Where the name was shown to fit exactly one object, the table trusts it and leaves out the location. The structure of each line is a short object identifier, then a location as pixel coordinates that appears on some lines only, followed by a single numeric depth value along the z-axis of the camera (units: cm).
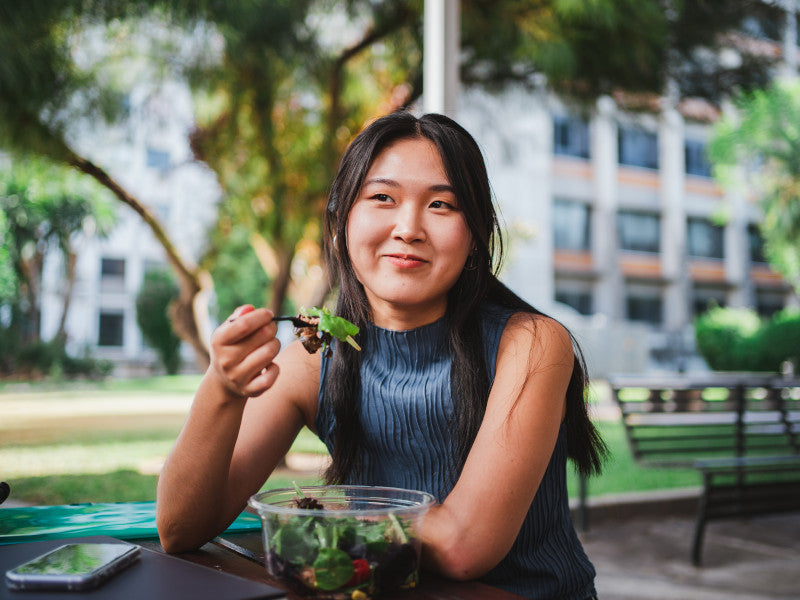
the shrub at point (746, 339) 626
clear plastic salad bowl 67
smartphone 65
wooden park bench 303
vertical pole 287
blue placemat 96
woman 90
